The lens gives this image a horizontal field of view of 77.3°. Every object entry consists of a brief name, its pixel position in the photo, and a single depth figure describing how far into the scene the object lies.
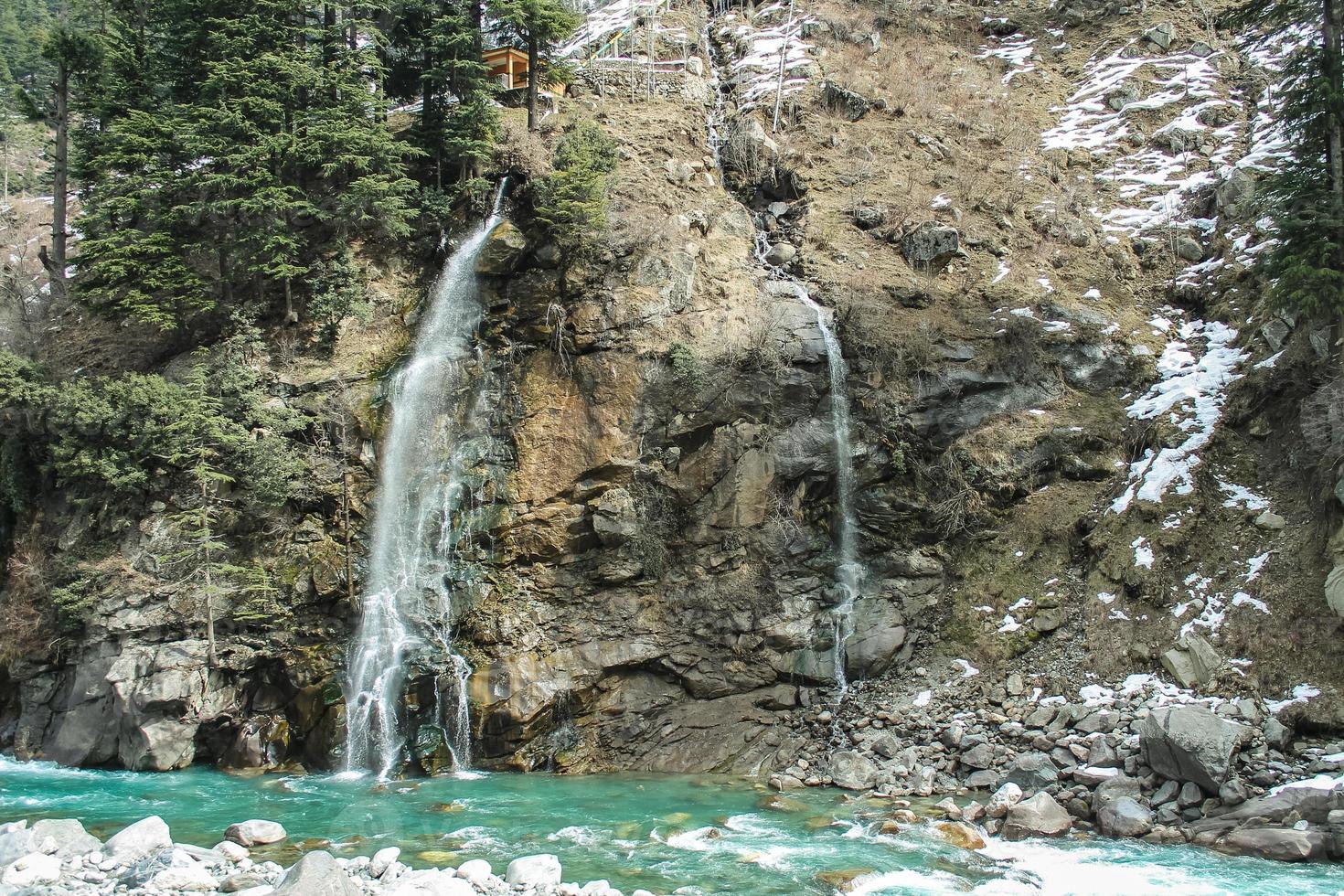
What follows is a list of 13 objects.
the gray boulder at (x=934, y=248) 25.78
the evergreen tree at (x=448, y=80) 26.16
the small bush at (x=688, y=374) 21.48
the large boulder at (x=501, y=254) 23.89
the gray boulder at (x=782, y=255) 26.14
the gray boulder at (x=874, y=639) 19.62
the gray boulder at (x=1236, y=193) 24.69
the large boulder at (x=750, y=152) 29.61
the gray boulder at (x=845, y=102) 32.19
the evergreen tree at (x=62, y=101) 25.91
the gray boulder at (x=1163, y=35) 33.38
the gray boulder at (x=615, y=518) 20.20
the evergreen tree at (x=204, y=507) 19.47
